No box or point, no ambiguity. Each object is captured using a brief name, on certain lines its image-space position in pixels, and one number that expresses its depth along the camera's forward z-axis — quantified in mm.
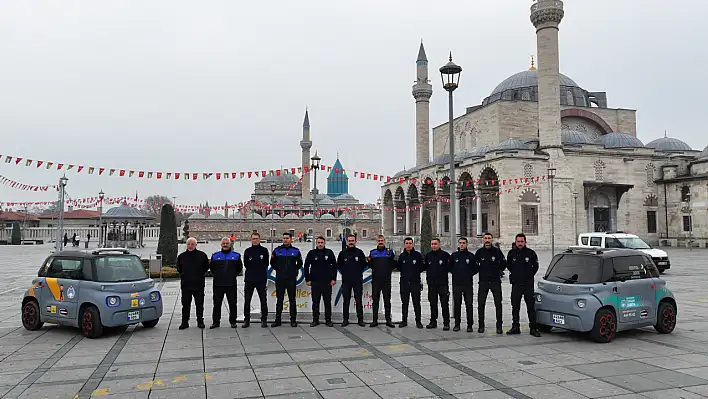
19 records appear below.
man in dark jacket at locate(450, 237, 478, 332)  8195
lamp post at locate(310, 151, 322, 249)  18631
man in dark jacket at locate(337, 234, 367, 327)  8586
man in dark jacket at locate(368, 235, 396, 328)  8547
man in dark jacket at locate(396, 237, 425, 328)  8461
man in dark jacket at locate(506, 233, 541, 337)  7898
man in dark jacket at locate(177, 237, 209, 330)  8320
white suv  17797
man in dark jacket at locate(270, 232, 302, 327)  8508
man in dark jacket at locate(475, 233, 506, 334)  8055
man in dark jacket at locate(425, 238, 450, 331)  8328
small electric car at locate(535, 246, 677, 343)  7324
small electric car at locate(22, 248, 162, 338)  7559
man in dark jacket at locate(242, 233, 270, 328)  8438
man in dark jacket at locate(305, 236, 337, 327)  8492
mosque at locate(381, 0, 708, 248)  36219
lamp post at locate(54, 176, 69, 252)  25173
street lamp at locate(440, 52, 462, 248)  10172
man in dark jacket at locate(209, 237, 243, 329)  8406
